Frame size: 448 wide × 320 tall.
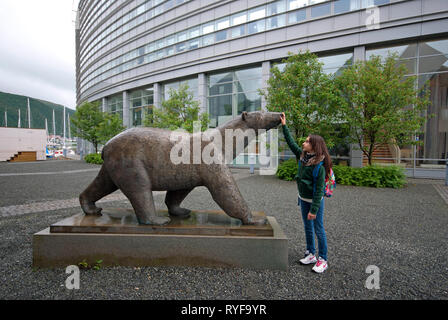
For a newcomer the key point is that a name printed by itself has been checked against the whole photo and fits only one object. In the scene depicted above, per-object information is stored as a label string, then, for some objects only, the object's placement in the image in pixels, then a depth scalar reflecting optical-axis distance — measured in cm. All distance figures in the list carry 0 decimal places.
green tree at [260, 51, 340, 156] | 991
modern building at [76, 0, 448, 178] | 1220
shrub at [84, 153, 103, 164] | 2191
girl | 269
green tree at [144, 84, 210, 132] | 1280
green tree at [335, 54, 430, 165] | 938
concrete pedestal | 291
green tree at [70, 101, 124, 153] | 2370
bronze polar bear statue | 296
